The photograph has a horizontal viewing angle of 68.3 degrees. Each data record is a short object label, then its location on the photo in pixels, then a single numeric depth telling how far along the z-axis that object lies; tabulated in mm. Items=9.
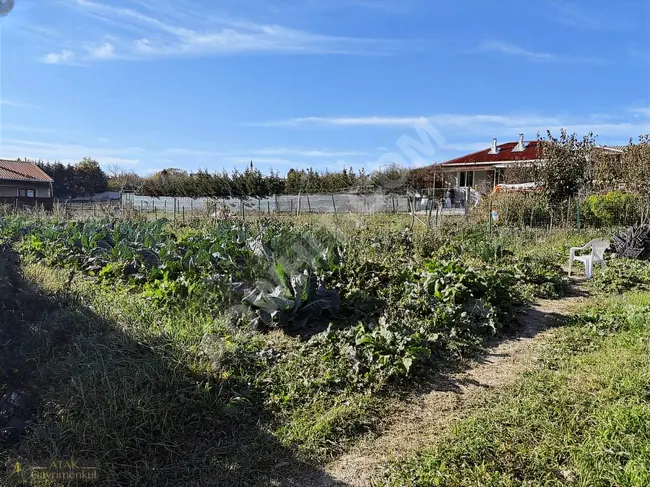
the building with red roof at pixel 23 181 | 34344
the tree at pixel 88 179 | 44750
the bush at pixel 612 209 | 13461
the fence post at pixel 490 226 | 11117
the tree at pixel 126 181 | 44281
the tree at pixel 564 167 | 14805
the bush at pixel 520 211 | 13938
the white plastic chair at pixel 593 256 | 7637
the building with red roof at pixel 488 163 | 30594
